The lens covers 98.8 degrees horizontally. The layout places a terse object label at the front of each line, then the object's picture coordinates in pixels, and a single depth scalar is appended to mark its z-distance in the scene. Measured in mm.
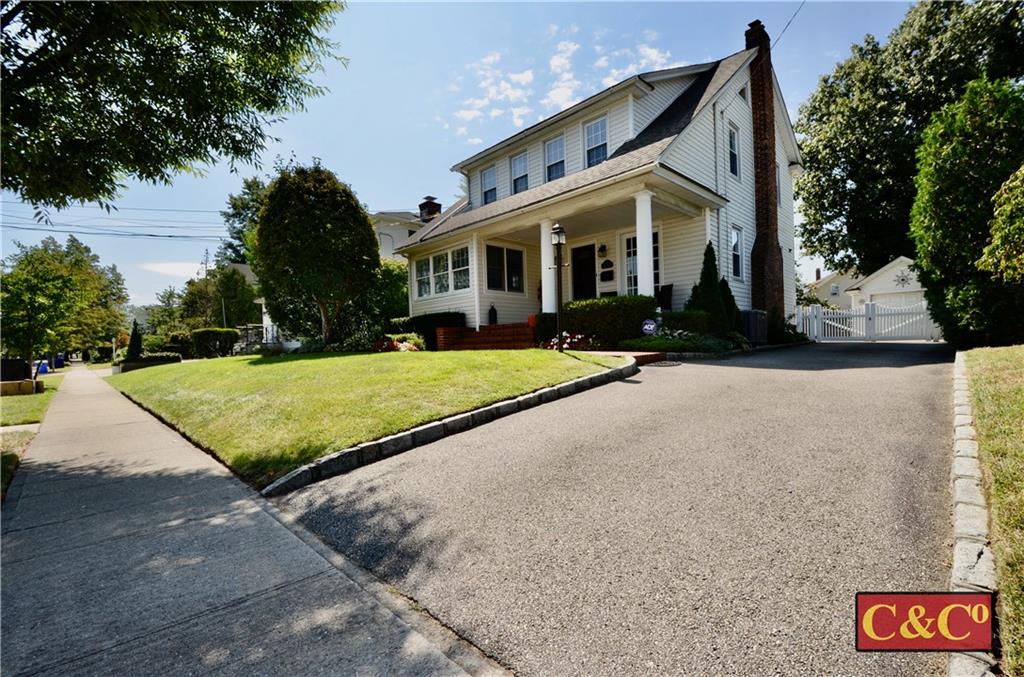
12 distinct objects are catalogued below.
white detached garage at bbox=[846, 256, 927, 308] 24280
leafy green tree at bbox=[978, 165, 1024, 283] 5141
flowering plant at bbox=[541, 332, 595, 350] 11005
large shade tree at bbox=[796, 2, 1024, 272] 18156
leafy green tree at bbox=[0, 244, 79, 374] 13242
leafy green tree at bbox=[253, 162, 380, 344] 13820
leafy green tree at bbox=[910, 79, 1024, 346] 7555
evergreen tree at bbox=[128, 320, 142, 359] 21375
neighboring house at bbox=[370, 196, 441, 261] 29031
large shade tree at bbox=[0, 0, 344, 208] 4301
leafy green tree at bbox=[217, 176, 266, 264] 38781
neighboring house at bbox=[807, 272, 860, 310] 45844
